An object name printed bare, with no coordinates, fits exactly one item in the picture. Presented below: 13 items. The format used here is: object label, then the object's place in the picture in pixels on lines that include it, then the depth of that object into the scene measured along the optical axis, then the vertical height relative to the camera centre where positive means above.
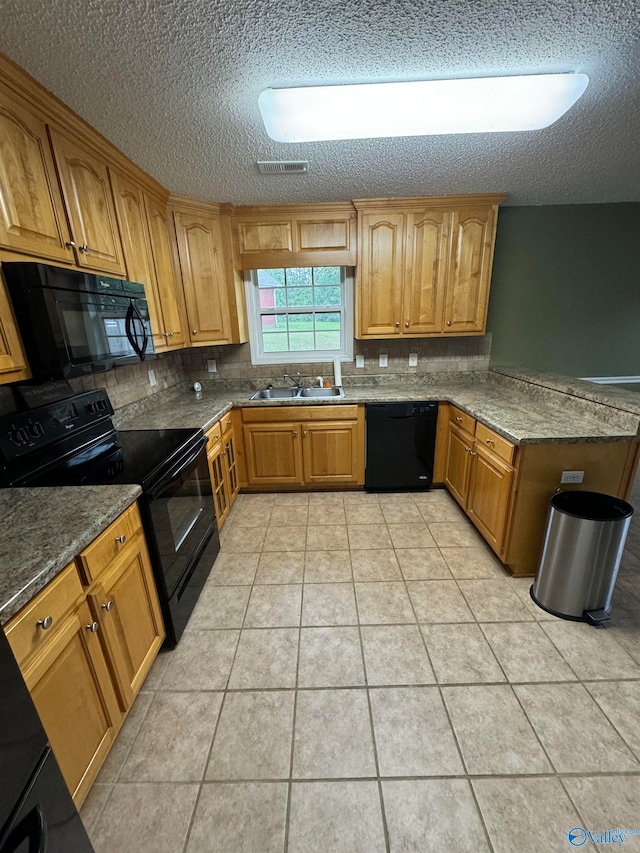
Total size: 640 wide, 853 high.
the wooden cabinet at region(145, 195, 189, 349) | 2.41 +0.36
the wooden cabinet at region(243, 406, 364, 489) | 2.91 -1.01
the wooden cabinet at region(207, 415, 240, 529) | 2.45 -1.02
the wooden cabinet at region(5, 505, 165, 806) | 0.90 -0.95
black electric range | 1.44 -0.59
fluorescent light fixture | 1.40 +0.87
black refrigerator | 0.67 -0.90
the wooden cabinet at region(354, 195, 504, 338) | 2.74 +0.43
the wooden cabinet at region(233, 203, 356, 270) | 2.79 +0.70
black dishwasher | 2.88 -1.03
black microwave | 1.33 +0.06
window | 3.24 +0.09
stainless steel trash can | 1.65 -1.17
